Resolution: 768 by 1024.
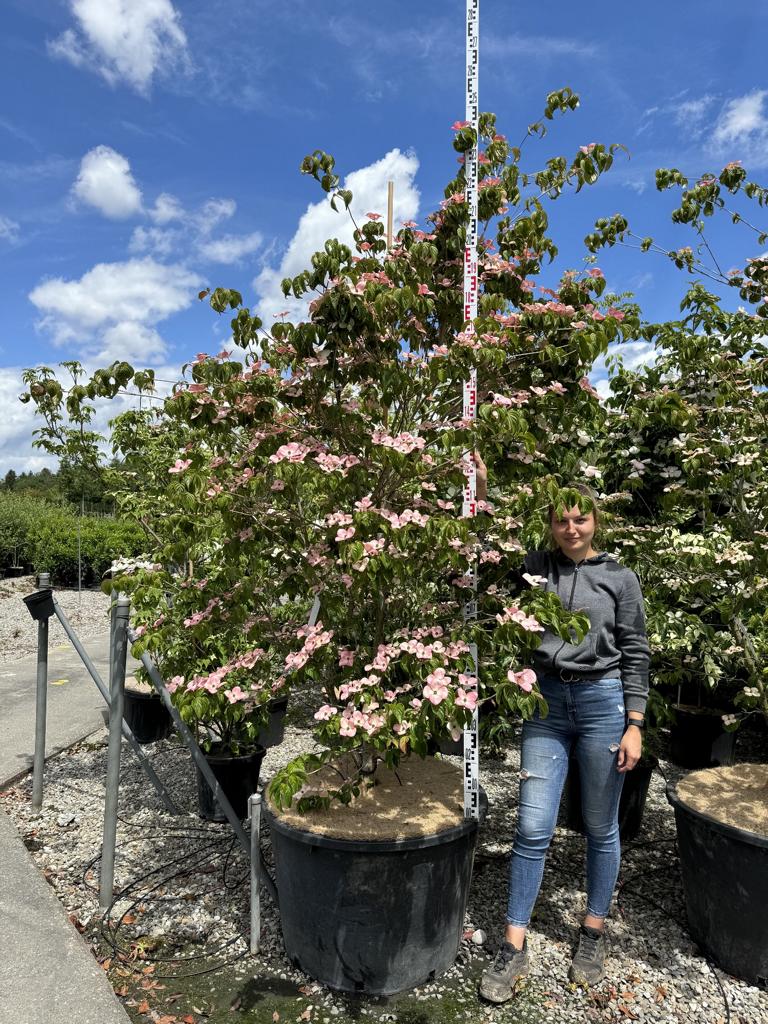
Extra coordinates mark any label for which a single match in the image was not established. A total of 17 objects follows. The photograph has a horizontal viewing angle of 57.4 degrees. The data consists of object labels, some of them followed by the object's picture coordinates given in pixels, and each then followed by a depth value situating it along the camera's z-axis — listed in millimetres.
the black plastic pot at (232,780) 3896
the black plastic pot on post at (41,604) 3584
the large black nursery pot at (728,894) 2508
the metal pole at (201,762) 2826
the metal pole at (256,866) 2625
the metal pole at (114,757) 2904
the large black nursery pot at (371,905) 2379
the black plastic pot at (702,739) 4926
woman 2471
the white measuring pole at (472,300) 2531
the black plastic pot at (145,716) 5089
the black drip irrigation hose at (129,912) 2666
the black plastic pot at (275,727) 5035
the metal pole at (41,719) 3836
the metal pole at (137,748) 3801
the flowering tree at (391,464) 2266
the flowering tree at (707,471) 2967
